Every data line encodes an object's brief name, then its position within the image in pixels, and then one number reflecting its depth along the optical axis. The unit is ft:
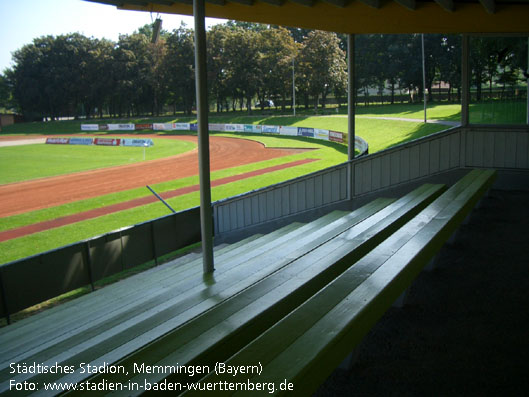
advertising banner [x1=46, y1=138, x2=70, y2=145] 164.25
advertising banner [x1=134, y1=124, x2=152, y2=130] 199.11
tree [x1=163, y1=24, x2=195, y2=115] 198.18
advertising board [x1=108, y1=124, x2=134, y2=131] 200.30
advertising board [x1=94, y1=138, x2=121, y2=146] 149.36
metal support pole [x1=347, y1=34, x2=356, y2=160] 34.17
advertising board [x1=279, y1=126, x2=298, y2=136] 146.70
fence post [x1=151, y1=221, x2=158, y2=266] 35.60
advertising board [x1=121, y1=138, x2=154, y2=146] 134.88
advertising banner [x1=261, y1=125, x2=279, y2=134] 154.81
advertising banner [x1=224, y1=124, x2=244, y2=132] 167.49
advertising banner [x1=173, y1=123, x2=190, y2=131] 187.01
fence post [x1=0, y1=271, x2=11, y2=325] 25.94
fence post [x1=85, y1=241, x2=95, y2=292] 30.76
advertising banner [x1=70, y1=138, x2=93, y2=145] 158.51
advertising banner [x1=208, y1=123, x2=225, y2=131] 174.48
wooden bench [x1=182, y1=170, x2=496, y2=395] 7.82
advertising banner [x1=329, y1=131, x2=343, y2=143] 121.19
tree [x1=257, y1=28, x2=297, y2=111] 175.94
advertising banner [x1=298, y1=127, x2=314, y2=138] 139.74
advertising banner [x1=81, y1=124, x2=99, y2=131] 208.63
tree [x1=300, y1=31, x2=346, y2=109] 165.89
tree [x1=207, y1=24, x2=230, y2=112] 187.32
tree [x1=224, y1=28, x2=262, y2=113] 181.68
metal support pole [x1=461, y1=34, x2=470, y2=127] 35.86
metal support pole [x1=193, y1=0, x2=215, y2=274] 17.21
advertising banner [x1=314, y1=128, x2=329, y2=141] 130.97
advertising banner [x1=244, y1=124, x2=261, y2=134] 161.79
